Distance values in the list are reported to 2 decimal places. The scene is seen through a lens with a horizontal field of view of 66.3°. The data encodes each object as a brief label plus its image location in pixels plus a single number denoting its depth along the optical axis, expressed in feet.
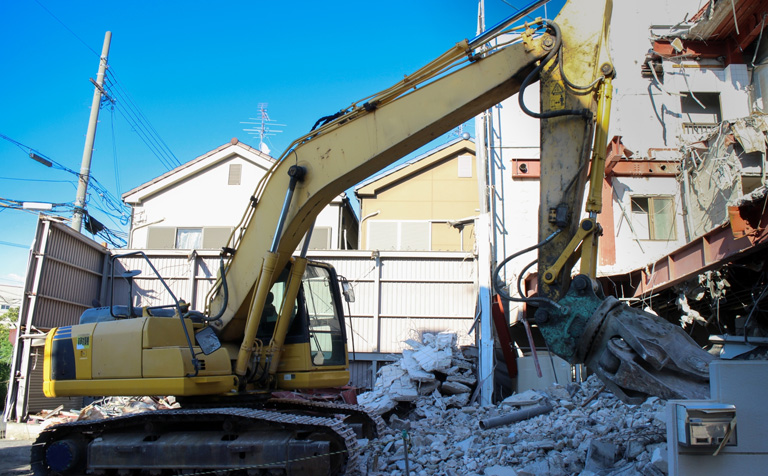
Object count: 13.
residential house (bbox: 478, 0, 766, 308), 49.11
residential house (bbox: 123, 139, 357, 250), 60.08
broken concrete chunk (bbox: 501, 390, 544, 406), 31.53
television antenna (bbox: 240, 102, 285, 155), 73.62
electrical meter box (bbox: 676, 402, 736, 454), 10.32
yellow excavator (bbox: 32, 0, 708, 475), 14.35
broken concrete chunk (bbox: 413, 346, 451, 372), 39.19
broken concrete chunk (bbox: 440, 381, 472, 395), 38.58
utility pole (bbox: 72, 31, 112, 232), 56.85
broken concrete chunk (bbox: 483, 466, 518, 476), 18.94
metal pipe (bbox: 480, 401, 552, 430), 27.94
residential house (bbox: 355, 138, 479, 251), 59.72
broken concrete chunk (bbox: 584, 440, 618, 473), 17.11
